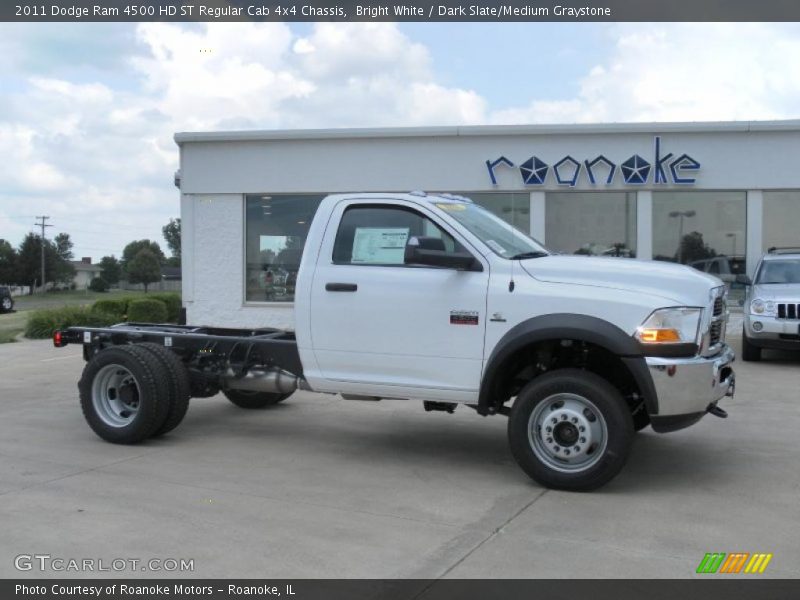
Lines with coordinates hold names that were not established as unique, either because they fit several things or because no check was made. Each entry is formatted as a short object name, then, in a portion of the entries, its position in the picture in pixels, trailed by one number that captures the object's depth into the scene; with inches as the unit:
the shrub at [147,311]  767.7
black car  1523.1
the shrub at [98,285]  2677.2
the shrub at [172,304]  839.4
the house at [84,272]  3609.7
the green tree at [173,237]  3098.7
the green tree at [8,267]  2723.9
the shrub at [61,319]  722.8
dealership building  673.0
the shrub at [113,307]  767.7
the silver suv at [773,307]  473.1
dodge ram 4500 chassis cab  227.9
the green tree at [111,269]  2950.3
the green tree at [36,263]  2753.4
